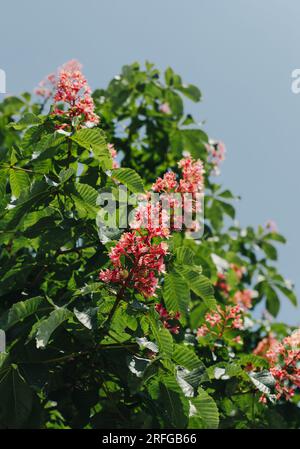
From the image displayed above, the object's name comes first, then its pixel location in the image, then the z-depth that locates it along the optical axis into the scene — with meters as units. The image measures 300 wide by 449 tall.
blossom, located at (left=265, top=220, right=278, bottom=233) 5.19
